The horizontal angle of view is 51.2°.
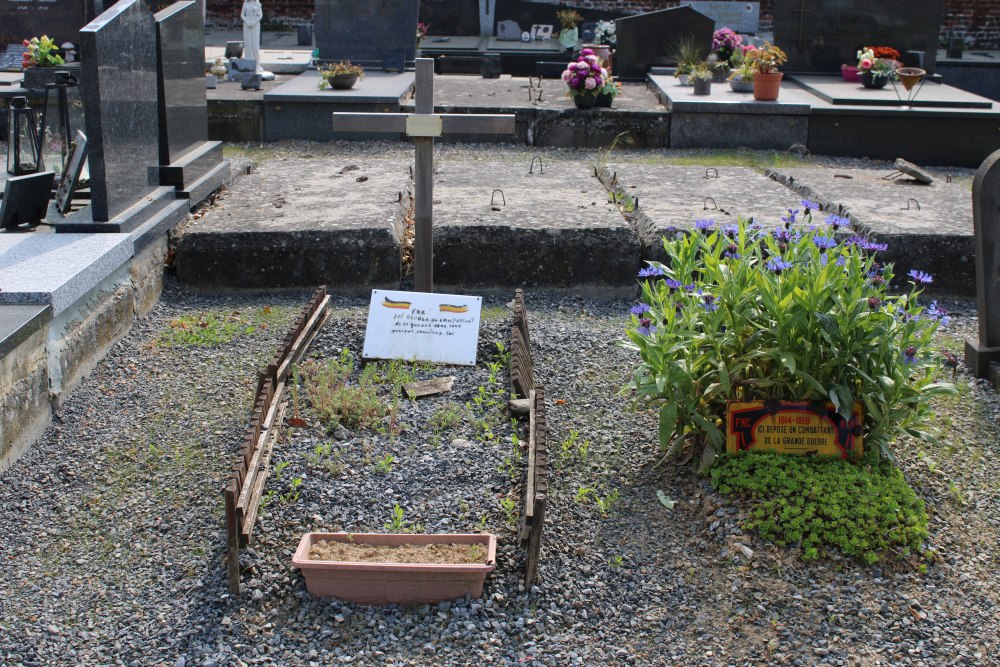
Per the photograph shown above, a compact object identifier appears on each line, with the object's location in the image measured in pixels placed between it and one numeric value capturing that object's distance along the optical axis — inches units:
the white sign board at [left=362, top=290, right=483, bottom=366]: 176.6
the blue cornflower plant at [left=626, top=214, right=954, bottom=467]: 134.3
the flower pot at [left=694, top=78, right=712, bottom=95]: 392.2
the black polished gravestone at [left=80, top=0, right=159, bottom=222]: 193.5
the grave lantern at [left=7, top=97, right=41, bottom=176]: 254.4
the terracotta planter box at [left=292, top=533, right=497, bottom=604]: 114.7
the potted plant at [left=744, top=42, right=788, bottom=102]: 381.1
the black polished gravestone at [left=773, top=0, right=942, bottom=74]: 463.5
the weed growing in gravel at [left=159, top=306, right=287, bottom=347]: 193.5
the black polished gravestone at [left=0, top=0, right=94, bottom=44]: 446.9
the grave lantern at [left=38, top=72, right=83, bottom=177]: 281.6
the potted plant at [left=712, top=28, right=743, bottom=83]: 457.6
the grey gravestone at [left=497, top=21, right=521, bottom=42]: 673.0
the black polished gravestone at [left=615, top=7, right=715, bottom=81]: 473.4
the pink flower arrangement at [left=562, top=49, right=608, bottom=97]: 376.8
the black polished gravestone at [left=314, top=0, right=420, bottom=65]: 454.0
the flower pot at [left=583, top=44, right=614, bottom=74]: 480.4
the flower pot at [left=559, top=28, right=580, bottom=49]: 615.8
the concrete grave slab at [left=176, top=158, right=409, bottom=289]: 216.7
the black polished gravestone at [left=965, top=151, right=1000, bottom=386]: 174.4
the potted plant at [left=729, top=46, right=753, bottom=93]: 400.8
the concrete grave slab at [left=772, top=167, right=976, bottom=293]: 225.8
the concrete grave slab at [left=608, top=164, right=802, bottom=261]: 229.8
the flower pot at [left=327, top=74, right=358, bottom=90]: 385.7
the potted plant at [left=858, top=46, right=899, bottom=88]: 410.3
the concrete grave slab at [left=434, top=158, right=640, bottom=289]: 221.5
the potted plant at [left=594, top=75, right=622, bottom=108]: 386.6
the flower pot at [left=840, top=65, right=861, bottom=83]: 432.8
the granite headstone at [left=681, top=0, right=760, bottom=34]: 686.5
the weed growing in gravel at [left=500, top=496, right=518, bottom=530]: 129.6
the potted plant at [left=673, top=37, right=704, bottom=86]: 430.0
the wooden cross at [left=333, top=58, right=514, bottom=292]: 189.8
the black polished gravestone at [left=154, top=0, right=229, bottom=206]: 230.8
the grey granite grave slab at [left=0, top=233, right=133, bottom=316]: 161.3
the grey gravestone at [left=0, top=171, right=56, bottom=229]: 197.2
